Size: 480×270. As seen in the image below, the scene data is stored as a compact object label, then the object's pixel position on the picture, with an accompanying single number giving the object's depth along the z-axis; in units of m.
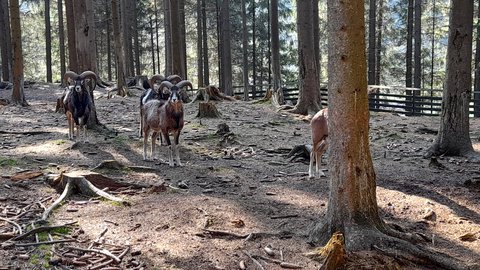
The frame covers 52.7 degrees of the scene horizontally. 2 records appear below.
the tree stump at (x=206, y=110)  15.61
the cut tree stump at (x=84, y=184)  7.05
